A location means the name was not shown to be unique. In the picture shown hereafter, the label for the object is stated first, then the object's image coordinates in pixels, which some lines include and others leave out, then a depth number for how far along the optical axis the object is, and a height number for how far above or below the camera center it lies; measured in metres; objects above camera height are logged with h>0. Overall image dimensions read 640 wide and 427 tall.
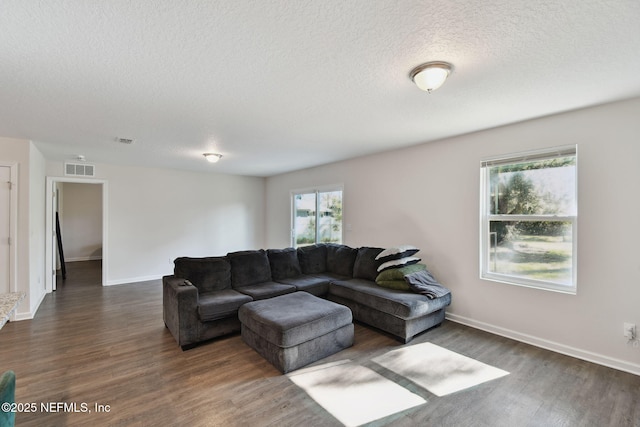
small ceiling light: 4.68 +0.95
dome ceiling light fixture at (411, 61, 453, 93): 1.93 +0.97
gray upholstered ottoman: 2.53 -1.09
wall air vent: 5.30 +0.83
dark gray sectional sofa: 3.03 -0.96
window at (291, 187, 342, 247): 5.73 -0.05
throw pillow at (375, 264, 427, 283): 3.54 -0.72
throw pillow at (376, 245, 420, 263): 3.76 -0.52
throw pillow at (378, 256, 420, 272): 3.67 -0.63
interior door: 3.75 -0.19
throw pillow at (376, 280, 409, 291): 3.48 -0.88
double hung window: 2.92 -0.05
